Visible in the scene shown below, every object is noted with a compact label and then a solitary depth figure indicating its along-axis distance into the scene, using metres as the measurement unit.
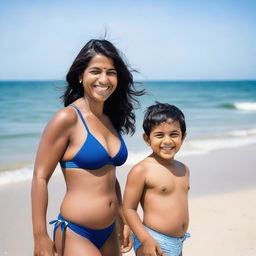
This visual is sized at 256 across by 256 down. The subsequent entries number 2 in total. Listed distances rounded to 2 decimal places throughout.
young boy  2.84
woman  2.49
